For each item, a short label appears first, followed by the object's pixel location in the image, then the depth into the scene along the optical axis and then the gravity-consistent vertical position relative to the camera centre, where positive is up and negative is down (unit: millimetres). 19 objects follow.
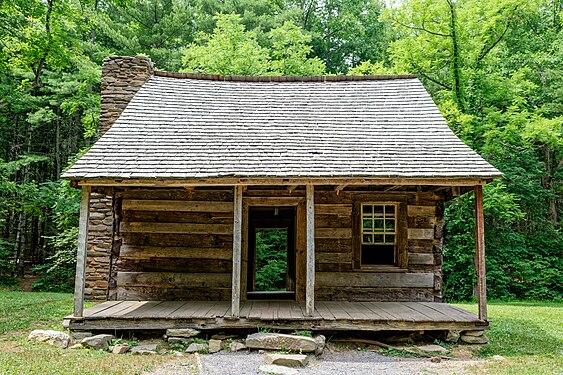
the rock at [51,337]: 7898 -1682
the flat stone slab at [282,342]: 7840 -1671
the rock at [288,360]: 7145 -1780
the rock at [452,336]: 8719 -1689
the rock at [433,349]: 8141 -1820
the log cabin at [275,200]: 8531 +858
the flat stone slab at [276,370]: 6695 -1827
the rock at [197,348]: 7961 -1812
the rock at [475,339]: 8539 -1712
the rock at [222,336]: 8541 -1724
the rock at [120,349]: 7746 -1789
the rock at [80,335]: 8383 -1698
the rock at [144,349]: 7809 -1814
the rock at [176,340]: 8328 -1746
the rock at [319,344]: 7873 -1699
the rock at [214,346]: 8039 -1788
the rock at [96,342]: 7910 -1719
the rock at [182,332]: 8367 -1622
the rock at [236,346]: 8078 -1789
